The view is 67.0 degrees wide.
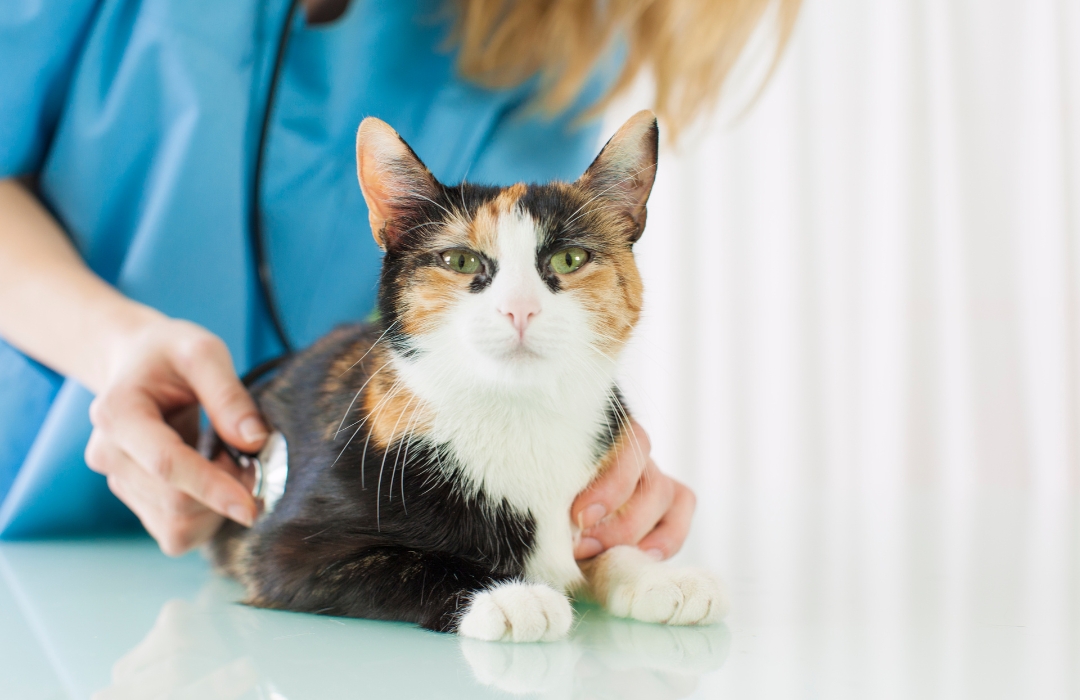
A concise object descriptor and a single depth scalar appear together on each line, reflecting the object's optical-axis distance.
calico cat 0.63
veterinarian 0.92
